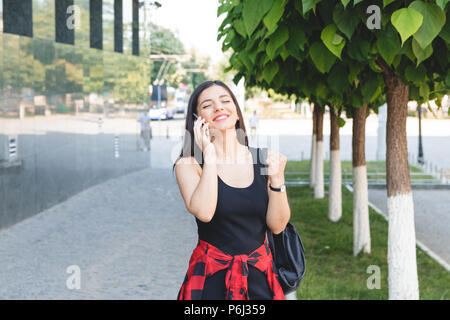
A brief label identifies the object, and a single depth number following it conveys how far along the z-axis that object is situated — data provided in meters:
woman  2.80
